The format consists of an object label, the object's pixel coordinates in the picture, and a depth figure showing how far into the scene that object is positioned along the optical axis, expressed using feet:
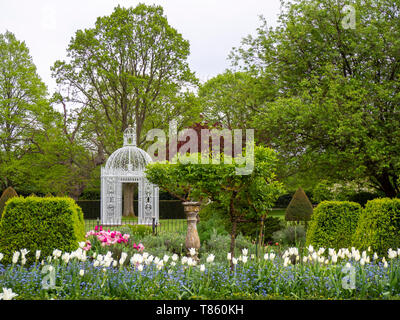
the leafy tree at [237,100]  52.38
